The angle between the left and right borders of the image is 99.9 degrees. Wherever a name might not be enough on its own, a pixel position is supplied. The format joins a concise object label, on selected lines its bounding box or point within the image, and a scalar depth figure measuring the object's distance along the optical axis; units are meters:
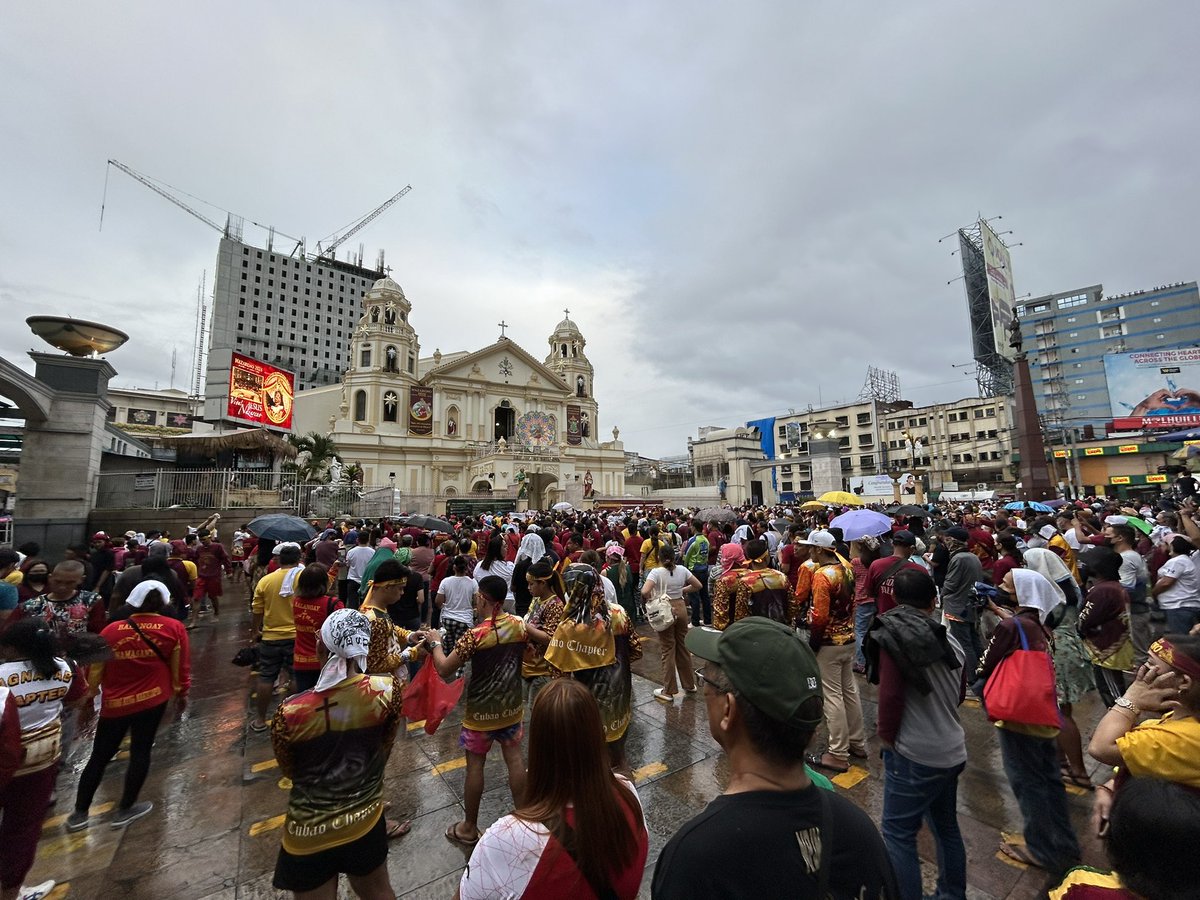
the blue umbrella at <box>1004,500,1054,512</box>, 13.25
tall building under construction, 71.00
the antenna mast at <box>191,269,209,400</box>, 71.06
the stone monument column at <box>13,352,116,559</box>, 11.65
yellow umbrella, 11.59
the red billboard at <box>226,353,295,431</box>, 24.33
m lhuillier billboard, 34.72
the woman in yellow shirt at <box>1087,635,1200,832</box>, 1.67
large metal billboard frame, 36.33
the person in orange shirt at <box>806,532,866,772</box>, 3.99
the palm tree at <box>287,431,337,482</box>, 26.28
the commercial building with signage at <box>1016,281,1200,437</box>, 51.06
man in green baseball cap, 1.07
